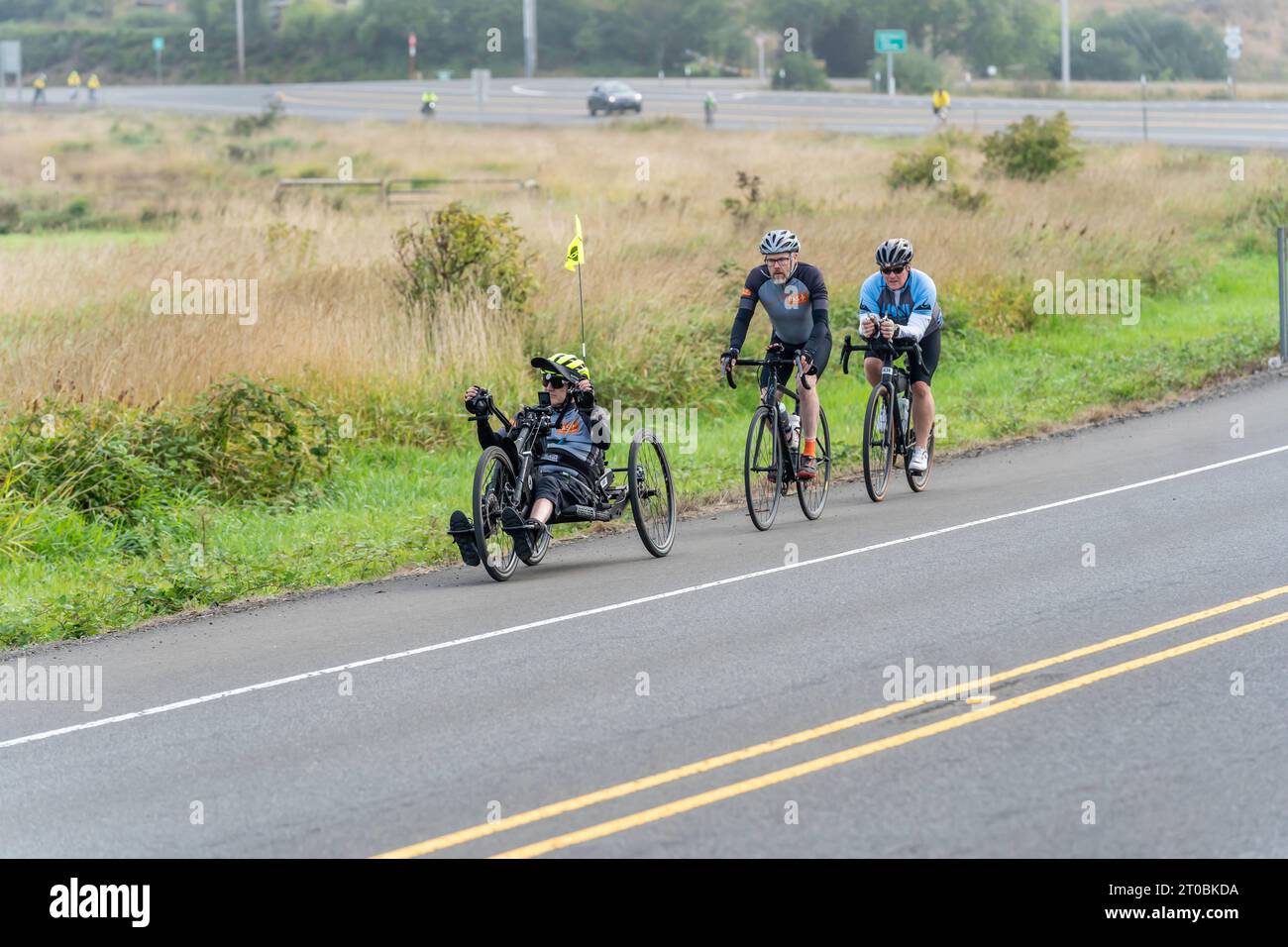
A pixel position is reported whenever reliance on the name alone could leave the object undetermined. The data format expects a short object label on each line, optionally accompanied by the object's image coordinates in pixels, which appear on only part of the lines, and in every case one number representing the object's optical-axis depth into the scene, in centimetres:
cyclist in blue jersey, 1341
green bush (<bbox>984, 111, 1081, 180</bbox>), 3431
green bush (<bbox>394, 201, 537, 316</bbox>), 1950
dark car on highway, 6462
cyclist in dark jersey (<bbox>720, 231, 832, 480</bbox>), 1312
